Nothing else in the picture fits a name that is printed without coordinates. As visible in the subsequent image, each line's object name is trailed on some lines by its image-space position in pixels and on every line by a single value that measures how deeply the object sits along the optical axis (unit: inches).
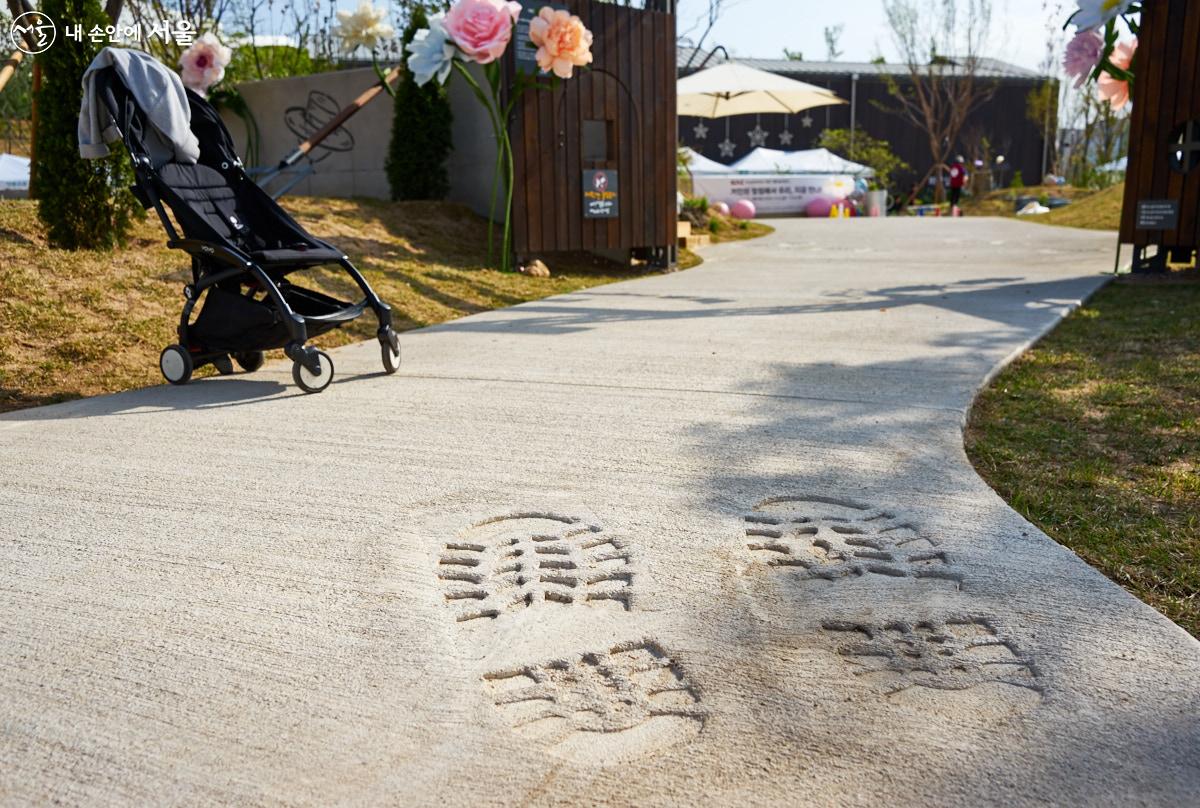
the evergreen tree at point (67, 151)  244.1
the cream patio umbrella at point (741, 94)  741.9
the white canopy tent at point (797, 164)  954.7
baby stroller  172.7
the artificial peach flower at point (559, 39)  307.9
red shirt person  901.6
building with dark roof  1121.4
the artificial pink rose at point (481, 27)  292.2
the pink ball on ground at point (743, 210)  829.8
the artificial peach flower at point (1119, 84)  214.8
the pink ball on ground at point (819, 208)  894.4
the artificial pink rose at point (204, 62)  313.1
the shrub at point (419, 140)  394.0
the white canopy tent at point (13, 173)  549.8
